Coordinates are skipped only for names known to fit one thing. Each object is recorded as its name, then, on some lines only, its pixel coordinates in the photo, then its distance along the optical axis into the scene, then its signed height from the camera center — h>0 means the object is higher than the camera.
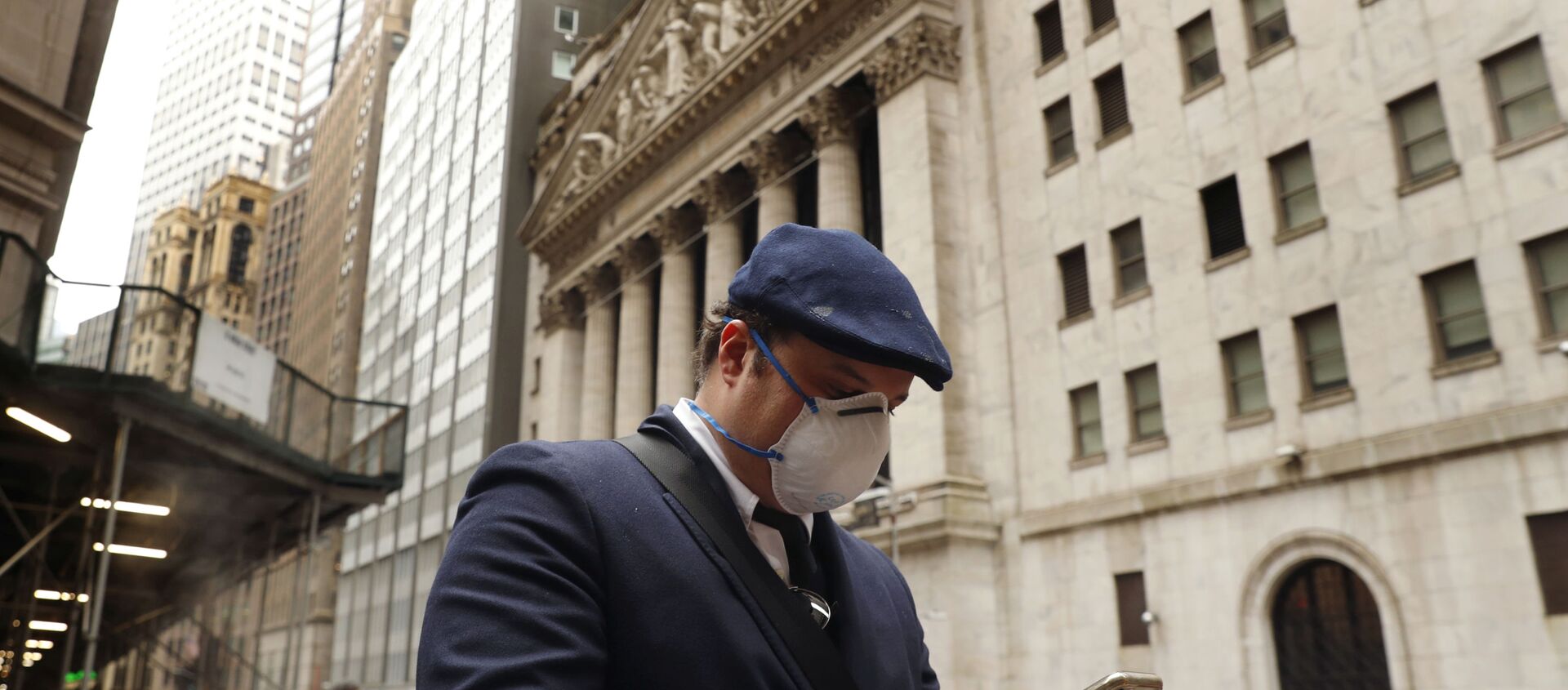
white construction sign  17.34 +4.80
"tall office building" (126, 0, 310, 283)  85.06 +51.96
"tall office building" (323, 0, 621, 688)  59.75 +22.20
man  1.96 +0.30
